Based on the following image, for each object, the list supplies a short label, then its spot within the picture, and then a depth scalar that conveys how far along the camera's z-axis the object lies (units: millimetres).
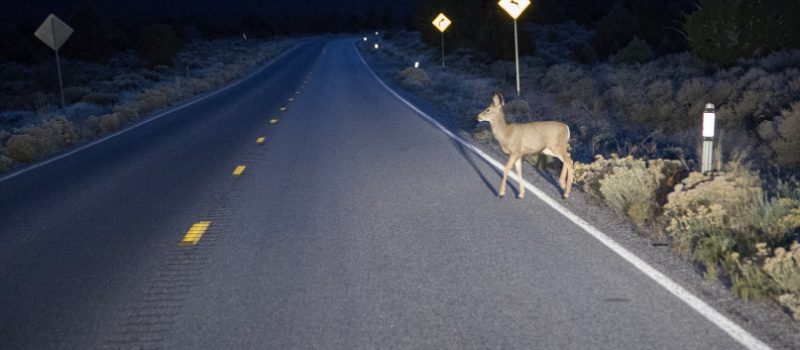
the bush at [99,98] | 32031
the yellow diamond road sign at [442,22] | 39375
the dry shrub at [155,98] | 26875
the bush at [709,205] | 7020
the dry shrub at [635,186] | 7973
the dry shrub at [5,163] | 14531
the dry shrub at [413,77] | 31983
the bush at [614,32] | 45031
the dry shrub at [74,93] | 34875
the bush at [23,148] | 15562
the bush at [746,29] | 24172
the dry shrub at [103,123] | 20750
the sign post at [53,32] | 23156
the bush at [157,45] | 56938
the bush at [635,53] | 35344
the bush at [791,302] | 5021
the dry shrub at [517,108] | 18736
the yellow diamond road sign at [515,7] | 21062
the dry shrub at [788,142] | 10750
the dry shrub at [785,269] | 5336
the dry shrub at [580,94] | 20156
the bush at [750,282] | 5410
